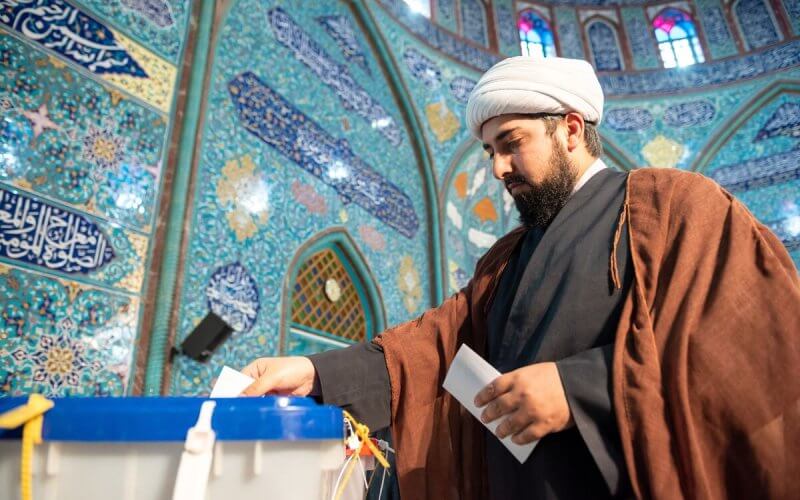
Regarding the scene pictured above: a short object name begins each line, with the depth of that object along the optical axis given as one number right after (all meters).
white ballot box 0.51
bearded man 0.71
